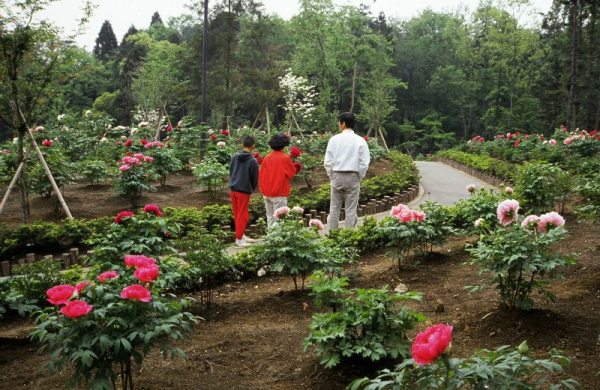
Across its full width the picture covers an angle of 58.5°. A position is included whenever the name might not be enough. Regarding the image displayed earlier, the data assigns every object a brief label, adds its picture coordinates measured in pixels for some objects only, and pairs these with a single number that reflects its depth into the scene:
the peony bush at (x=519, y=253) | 3.75
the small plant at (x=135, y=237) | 4.18
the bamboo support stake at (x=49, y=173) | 8.63
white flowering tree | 21.91
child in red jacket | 7.14
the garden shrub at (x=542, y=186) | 7.22
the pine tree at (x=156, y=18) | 65.88
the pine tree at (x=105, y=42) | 51.75
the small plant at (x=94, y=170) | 11.19
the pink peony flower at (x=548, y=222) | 3.71
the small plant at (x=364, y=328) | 3.14
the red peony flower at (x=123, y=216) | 4.29
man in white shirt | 6.76
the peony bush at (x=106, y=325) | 2.63
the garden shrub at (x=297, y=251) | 4.88
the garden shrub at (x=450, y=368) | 1.89
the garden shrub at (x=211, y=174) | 10.72
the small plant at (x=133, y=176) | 9.70
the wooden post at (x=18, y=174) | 8.25
